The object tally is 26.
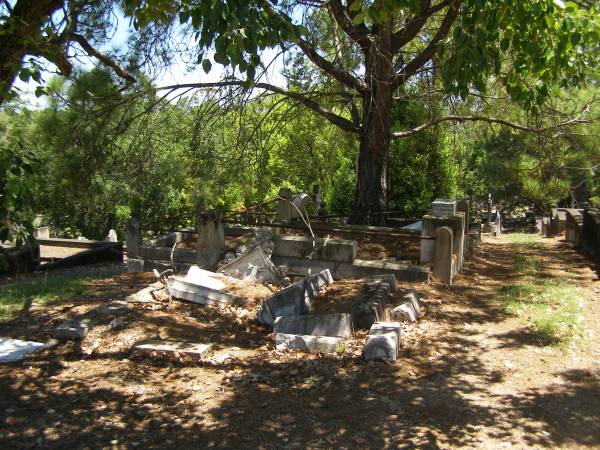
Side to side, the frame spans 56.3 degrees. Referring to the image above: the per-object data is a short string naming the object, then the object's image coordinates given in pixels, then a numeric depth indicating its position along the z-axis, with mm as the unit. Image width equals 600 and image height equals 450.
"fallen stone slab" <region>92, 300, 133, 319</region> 6605
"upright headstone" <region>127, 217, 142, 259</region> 10703
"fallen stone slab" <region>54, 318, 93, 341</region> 6047
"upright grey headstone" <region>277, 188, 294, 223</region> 10617
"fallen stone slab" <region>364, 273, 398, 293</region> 7516
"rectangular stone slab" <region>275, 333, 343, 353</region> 5773
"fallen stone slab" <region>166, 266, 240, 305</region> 7422
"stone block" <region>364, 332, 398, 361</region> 5484
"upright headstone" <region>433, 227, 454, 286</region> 8312
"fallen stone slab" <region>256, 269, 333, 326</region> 6746
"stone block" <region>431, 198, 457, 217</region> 8992
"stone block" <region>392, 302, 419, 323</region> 6672
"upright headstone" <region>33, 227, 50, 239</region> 19766
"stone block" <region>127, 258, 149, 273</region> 10461
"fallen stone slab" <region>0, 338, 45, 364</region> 5531
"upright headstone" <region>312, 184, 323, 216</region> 18509
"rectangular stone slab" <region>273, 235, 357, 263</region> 8742
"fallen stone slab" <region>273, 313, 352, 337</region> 6105
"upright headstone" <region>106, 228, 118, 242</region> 21006
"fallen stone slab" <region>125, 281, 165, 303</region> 7265
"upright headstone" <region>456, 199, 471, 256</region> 11083
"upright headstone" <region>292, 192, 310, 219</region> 10711
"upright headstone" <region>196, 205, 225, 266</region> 9383
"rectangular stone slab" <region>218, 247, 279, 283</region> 8539
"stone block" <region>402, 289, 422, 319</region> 6981
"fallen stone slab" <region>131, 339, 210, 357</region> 5590
